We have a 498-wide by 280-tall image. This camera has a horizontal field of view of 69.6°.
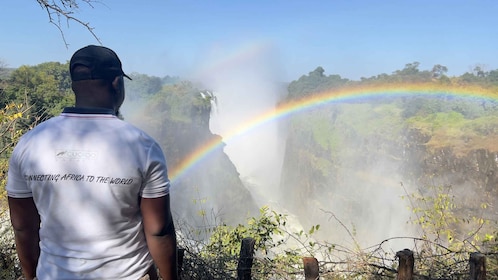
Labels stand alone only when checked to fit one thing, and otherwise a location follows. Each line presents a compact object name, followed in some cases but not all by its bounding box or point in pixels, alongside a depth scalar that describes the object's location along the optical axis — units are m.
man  1.32
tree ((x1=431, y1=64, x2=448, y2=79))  33.34
